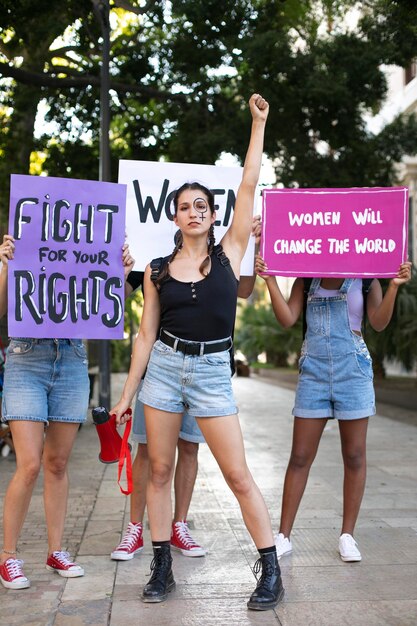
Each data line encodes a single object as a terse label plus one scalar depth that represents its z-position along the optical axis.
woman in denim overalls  5.27
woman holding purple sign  4.80
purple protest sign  4.99
